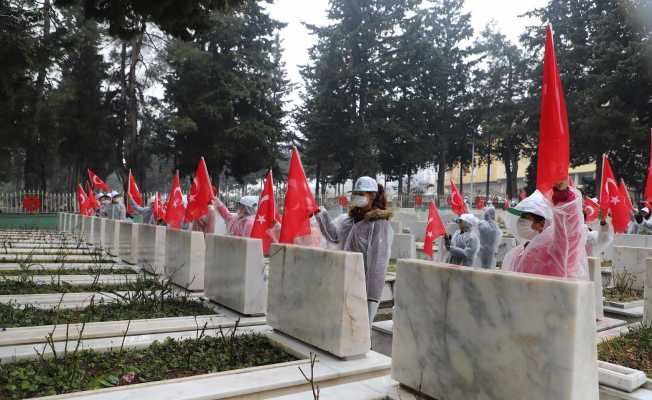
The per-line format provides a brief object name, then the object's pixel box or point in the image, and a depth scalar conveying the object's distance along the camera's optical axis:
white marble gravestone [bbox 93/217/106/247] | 13.40
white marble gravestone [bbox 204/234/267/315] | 5.75
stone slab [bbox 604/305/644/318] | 7.14
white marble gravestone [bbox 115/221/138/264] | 10.41
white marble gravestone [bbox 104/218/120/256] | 11.84
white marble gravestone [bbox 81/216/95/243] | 15.21
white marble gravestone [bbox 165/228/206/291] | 7.49
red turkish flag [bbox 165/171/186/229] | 9.86
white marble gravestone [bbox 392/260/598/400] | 2.43
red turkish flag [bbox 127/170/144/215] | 14.28
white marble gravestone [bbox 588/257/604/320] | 6.99
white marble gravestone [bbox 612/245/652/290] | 9.05
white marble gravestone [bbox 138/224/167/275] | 9.11
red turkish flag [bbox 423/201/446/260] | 10.06
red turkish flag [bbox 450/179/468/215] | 12.10
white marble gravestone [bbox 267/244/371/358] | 3.97
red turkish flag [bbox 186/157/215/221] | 8.58
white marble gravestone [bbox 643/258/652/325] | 5.86
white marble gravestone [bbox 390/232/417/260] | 12.56
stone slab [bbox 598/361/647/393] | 3.61
